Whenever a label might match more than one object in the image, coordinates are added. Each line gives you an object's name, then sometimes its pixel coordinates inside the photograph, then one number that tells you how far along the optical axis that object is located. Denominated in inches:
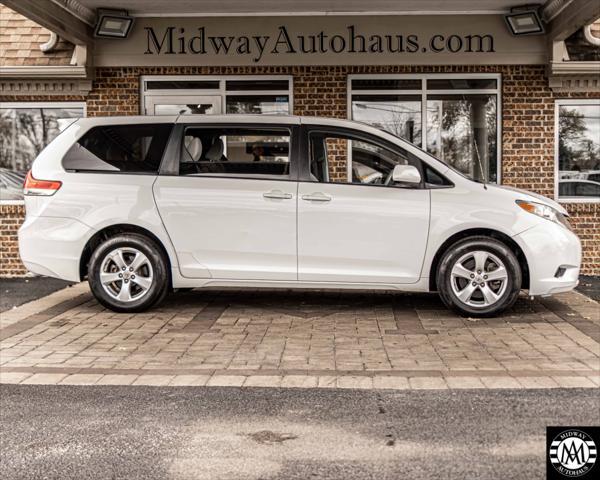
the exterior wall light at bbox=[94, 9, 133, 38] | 484.1
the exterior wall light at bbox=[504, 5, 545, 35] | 472.4
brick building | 489.1
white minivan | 335.9
